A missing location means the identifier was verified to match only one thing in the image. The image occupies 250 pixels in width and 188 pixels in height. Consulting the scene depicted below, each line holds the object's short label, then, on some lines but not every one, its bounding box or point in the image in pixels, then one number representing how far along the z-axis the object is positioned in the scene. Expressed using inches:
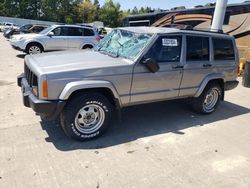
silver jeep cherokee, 112.3
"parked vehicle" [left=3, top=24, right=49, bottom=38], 521.2
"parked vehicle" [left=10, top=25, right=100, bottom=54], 343.2
